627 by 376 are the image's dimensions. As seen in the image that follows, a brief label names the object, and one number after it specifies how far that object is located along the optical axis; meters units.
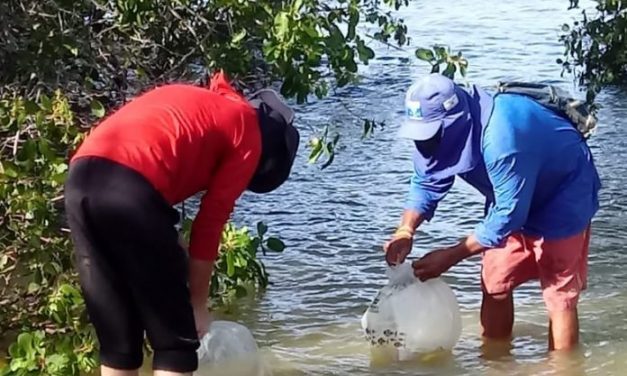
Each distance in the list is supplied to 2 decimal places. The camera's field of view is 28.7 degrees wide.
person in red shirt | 3.49
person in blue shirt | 4.43
